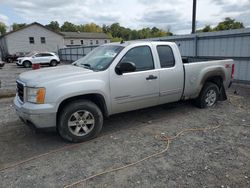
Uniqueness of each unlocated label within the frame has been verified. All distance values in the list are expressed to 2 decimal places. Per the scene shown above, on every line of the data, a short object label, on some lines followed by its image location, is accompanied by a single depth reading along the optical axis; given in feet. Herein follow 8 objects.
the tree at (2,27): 298.84
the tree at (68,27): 310.65
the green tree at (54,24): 321.93
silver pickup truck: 12.40
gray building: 123.13
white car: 74.59
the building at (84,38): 181.47
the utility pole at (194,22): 46.65
